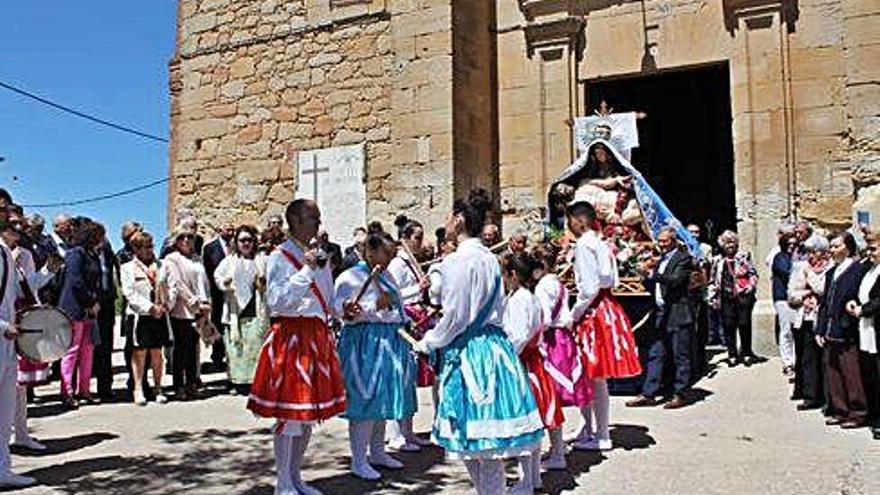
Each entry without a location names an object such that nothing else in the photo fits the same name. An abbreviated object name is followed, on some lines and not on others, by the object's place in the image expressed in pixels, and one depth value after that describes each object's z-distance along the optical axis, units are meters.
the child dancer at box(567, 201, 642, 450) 5.99
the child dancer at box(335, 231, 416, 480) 5.16
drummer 5.14
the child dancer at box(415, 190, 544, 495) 4.03
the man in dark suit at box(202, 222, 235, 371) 9.24
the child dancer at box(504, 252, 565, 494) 4.80
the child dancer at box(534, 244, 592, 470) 5.43
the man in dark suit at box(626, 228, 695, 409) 7.56
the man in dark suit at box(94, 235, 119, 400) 8.27
